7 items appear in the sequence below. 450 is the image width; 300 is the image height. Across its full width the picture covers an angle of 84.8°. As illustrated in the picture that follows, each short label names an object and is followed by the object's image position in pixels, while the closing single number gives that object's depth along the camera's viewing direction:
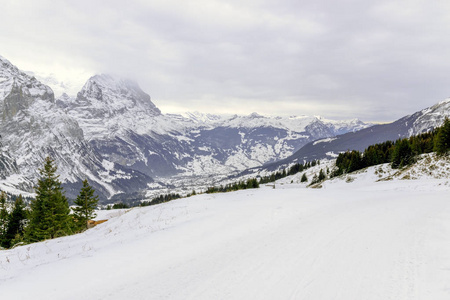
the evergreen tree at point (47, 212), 31.37
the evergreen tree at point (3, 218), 41.31
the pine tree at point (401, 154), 60.23
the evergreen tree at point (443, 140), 47.44
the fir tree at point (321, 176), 96.69
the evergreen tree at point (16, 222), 42.62
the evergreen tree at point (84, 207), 43.34
